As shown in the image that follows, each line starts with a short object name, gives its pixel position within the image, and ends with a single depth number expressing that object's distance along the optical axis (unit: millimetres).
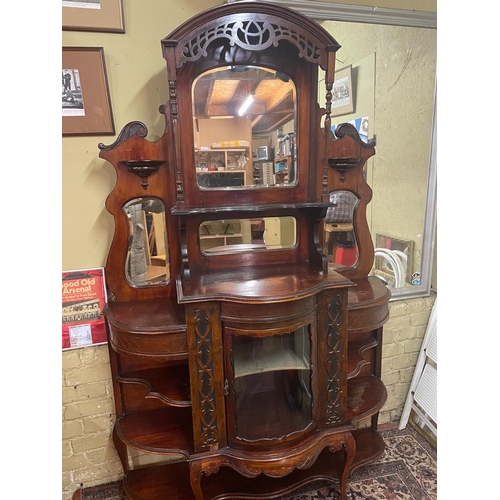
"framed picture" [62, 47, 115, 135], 1393
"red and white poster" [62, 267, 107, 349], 1552
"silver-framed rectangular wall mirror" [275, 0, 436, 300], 1737
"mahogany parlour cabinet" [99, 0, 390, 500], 1280
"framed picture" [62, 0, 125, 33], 1359
